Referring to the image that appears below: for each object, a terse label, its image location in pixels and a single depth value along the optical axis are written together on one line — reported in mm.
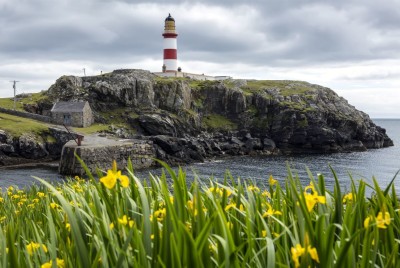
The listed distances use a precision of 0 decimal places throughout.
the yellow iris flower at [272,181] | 5347
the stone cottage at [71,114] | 83875
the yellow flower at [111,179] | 3033
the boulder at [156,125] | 88812
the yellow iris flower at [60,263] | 3391
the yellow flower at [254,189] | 5191
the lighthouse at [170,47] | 125062
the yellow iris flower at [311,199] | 3306
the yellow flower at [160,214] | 3666
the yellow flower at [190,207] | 4153
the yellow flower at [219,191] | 4439
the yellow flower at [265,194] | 6273
